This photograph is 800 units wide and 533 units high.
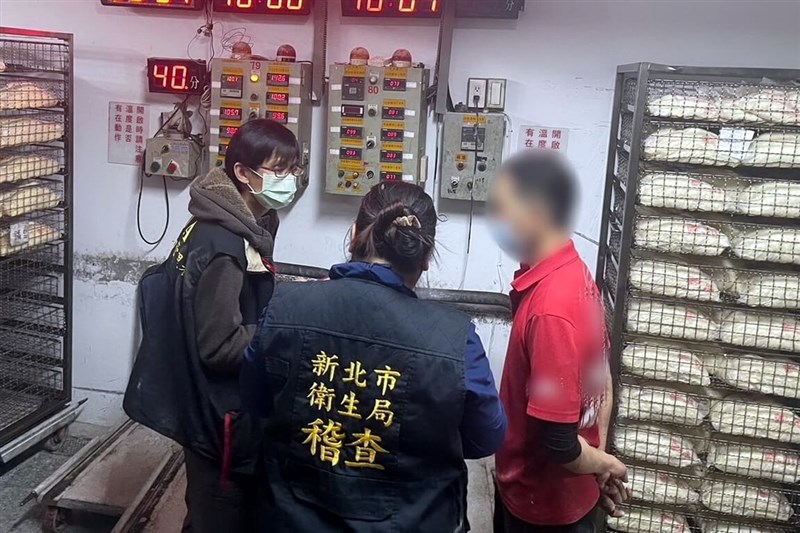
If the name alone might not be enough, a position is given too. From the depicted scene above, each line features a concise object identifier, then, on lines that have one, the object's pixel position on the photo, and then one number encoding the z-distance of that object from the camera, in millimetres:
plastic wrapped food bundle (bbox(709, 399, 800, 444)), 2326
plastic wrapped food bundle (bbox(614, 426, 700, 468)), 2387
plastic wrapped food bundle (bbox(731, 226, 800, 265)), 2240
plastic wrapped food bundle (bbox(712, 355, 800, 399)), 2318
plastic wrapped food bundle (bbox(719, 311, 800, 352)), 2291
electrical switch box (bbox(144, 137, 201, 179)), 2953
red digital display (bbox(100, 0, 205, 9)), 2906
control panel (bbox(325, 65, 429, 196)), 2723
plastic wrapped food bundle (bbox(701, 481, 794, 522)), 2375
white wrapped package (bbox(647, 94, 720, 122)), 2230
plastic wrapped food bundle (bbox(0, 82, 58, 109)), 2688
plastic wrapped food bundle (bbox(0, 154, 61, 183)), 2738
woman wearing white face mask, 1600
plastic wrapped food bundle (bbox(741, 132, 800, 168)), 2205
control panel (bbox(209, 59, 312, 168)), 2781
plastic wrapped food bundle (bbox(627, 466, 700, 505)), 2426
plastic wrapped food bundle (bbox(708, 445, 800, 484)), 2354
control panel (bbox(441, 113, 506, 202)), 2764
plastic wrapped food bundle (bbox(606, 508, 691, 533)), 2445
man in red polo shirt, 1368
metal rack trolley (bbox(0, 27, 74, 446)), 2791
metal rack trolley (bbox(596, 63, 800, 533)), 2240
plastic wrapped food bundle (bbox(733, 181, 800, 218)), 2225
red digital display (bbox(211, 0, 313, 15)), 2848
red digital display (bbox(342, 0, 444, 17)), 2738
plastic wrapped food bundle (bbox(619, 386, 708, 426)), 2373
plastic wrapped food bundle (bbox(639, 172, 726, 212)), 2271
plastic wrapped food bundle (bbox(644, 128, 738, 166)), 2250
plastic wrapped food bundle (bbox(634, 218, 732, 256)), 2285
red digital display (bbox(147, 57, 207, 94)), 2947
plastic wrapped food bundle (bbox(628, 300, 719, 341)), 2334
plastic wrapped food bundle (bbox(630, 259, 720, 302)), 2316
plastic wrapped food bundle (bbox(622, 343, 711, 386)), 2352
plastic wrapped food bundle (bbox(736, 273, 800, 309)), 2270
